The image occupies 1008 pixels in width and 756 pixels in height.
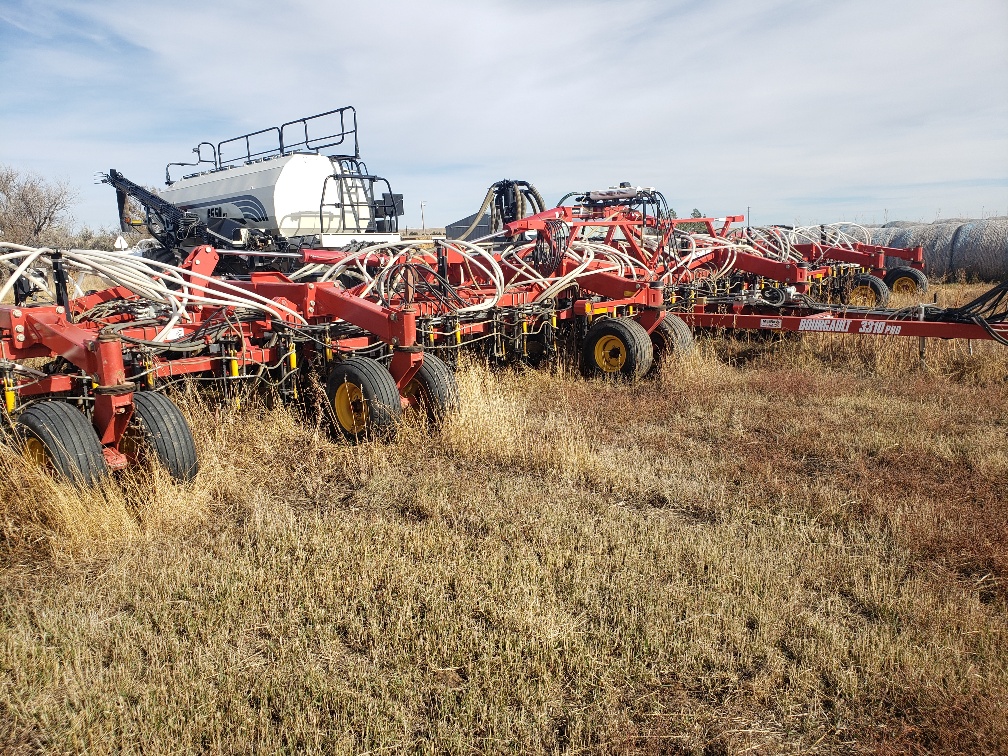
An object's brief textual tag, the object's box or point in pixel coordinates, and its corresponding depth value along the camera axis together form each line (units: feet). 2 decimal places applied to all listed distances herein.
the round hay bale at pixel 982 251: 52.65
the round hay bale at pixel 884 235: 61.62
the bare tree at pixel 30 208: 85.40
